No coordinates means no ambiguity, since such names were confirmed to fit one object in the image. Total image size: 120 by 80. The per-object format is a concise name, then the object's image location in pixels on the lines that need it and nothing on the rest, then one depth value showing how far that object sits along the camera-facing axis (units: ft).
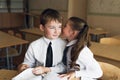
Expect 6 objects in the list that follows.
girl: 4.28
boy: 4.52
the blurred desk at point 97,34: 14.23
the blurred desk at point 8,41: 10.03
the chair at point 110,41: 10.69
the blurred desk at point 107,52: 7.11
